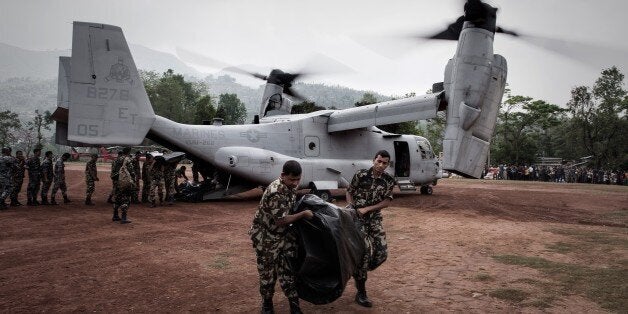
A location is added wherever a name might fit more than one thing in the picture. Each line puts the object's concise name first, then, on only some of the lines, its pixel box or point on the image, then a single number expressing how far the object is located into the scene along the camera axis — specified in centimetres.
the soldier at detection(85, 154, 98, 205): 1281
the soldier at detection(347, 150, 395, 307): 445
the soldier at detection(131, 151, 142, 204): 1303
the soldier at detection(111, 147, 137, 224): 934
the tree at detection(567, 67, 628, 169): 4538
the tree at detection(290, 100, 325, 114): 5028
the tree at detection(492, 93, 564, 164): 5497
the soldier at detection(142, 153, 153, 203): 1287
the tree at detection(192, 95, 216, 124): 5569
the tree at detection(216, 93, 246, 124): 8081
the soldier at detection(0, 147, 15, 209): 1140
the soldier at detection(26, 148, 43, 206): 1248
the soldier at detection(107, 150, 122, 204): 997
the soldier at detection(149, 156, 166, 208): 1269
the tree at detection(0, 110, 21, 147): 6469
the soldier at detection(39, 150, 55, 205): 1283
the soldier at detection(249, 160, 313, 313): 379
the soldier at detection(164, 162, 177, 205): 1320
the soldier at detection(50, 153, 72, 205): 1280
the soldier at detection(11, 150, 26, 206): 1212
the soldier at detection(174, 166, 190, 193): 1399
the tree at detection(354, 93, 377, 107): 7112
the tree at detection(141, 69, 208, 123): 6512
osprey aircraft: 1061
